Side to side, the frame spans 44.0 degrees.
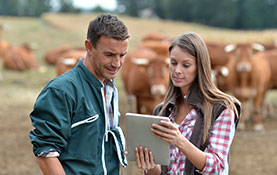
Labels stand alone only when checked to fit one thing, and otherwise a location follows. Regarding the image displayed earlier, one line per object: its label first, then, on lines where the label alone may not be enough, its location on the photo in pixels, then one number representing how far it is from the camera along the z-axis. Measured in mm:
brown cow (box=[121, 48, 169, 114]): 7344
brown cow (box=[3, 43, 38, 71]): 16797
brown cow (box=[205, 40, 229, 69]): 12500
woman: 2025
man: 1786
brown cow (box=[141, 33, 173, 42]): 15673
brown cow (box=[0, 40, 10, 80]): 15812
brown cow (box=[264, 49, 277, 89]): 9742
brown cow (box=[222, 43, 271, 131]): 8367
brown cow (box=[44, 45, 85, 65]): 18641
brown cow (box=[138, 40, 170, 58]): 10188
